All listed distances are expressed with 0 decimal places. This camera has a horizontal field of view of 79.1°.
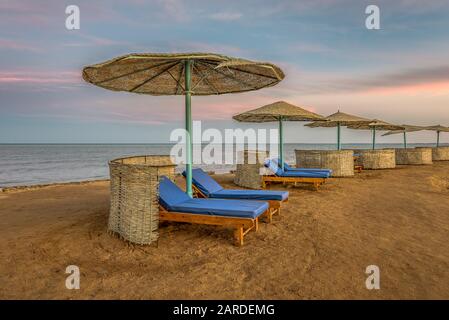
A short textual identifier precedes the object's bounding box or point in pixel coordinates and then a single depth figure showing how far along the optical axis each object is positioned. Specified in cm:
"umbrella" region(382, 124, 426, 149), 1959
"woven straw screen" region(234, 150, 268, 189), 959
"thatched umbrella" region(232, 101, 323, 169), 874
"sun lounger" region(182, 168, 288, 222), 543
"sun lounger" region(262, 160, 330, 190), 857
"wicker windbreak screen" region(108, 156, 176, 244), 408
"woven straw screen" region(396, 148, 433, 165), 1723
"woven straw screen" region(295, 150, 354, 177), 1177
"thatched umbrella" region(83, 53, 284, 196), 410
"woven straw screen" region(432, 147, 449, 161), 2003
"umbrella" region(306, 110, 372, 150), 1200
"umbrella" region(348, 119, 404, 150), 1679
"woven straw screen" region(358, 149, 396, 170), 1484
